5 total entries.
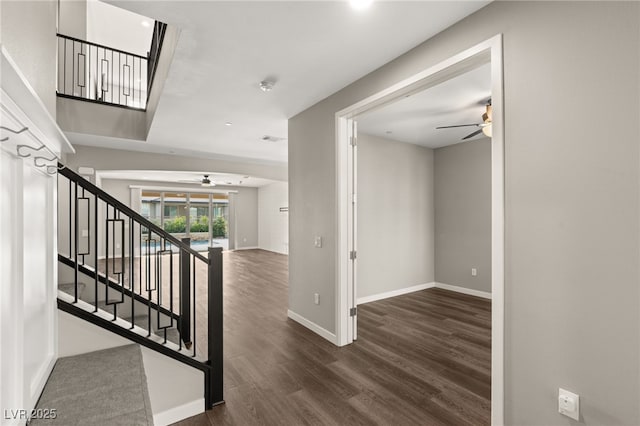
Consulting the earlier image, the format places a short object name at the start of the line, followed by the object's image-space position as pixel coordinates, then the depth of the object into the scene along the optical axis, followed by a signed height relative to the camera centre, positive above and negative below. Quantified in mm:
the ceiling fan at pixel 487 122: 2947 +969
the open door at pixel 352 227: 3131 -158
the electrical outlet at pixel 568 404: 1418 -946
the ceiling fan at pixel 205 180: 8555 +990
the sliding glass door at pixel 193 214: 10516 -40
